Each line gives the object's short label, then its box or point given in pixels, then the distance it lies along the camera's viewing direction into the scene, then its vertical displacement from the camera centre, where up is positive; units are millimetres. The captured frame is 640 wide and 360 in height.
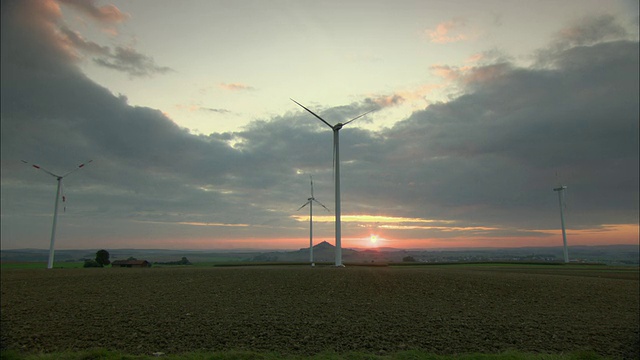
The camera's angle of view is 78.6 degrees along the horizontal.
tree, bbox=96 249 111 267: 124962 -2520
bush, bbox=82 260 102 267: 118438 -4194
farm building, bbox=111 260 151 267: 117688 -4271
